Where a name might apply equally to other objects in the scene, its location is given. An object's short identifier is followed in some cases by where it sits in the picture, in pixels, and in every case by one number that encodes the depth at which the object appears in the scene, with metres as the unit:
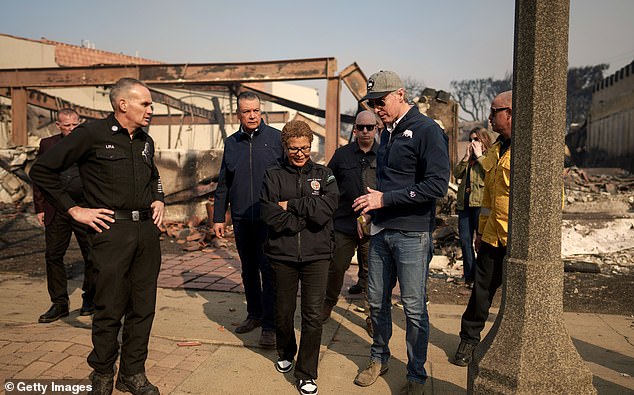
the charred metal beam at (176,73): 10.10
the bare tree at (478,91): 64.00
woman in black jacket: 3.28
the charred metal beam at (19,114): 11.69
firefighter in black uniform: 3.05
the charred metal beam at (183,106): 15.23
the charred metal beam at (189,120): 16.95
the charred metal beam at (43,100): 14.30
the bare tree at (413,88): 57.50
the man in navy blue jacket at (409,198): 3.06
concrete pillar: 2.32
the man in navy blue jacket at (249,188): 4.40
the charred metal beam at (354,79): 9.97
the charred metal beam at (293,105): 14.26
